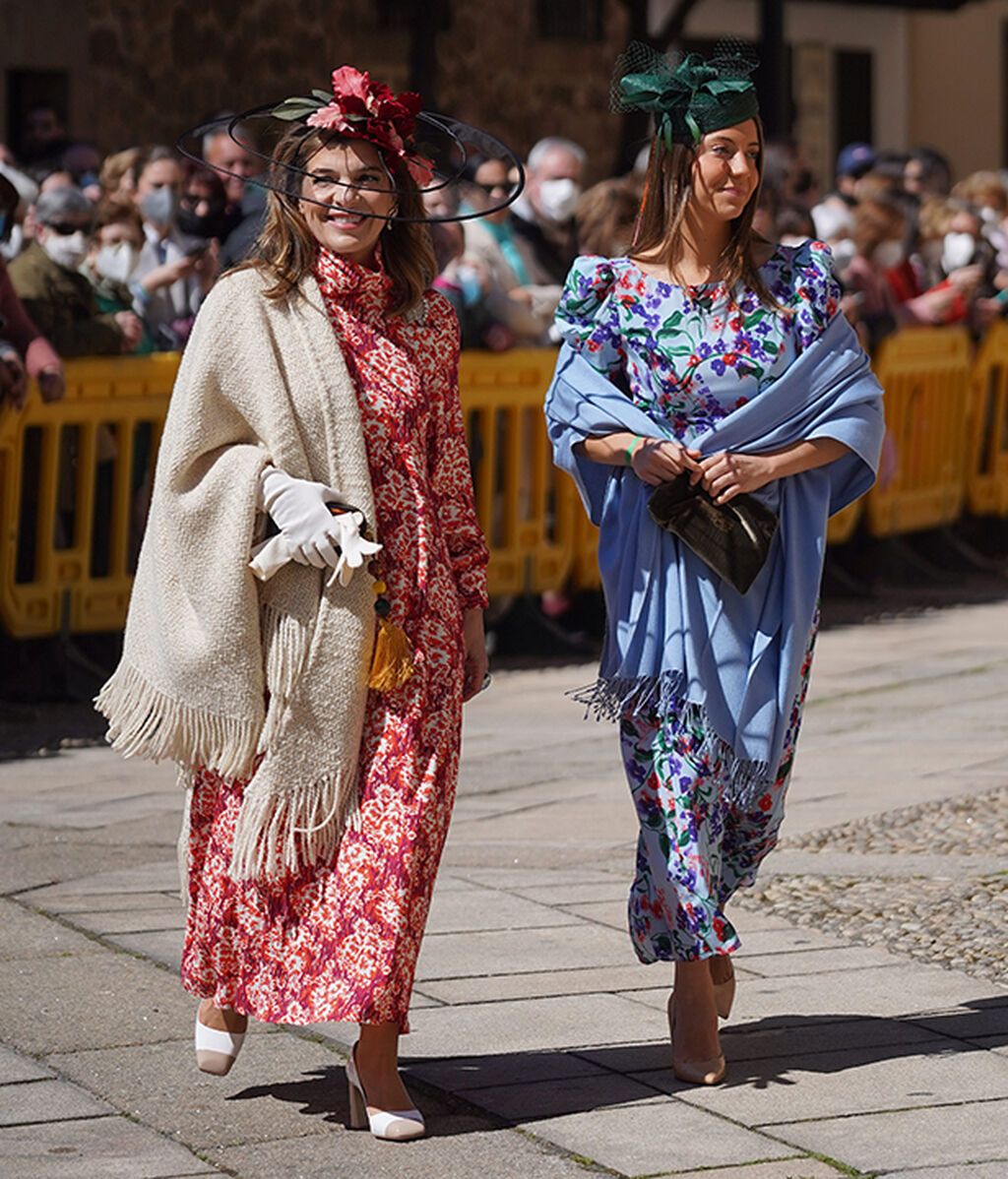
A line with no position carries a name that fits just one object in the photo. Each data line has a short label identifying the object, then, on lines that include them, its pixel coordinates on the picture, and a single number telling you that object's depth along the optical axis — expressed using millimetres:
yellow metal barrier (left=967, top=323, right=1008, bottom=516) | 19831
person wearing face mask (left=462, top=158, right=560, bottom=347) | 15473
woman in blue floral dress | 7214
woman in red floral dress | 6644
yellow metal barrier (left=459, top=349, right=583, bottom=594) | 15269
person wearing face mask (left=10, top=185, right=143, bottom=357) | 13481
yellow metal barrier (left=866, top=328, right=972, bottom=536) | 18522
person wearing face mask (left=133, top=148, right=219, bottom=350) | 14801
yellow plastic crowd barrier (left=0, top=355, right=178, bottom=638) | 13289
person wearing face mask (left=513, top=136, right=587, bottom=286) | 17010
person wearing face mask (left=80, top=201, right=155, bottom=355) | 15545
